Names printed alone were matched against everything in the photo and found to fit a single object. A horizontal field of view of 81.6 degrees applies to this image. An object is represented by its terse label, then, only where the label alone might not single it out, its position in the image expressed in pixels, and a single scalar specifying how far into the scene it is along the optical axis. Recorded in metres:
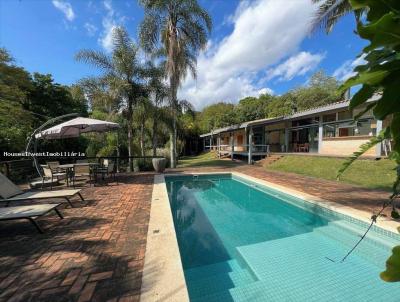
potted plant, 14.11
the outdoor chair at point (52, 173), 9.34
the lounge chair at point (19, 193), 6.19
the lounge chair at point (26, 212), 4.62
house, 14.36
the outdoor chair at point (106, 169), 10.45
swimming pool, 3.82
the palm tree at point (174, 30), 15.27
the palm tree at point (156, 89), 15.67
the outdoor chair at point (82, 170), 9.61
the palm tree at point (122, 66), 14.64
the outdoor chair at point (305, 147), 20.24
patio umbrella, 9.45
